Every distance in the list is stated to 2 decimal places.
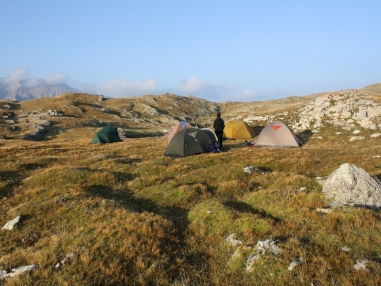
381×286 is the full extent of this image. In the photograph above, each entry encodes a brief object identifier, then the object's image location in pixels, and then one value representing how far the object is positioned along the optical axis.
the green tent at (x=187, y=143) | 25.52
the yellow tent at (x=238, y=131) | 36.91
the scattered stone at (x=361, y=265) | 6.74
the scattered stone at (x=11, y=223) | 11.07
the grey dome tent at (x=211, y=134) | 29.09
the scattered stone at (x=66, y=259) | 7.83
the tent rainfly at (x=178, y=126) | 37.34
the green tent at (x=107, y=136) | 42.22
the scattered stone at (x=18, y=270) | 7.51
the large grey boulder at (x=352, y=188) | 11.34
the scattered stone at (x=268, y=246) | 7.85
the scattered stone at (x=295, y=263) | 7.07
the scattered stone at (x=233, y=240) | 8.74
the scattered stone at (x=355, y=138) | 30.75
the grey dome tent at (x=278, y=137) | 30.89
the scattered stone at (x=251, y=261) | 7.47
